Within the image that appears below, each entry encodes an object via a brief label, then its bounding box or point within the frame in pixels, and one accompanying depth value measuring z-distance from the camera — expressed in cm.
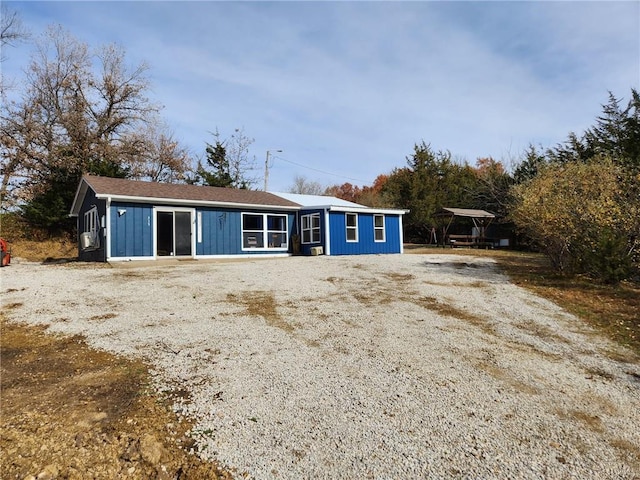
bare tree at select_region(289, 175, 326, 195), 4469
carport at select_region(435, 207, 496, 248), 2210
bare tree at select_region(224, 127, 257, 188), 3203
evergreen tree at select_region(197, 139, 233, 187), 2950
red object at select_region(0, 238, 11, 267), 1273
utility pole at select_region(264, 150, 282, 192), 3128
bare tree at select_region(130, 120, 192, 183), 2416
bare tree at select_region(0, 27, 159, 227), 1964
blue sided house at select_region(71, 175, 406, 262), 1255
